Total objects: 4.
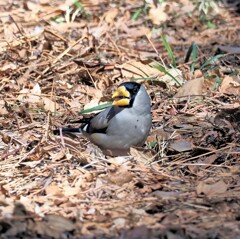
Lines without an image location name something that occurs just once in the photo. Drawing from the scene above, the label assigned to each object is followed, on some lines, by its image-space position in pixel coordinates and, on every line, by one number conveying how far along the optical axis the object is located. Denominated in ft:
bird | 33.24
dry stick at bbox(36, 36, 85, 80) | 43.05
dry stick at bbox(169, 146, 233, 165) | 31.65
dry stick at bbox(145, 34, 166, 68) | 45.06
